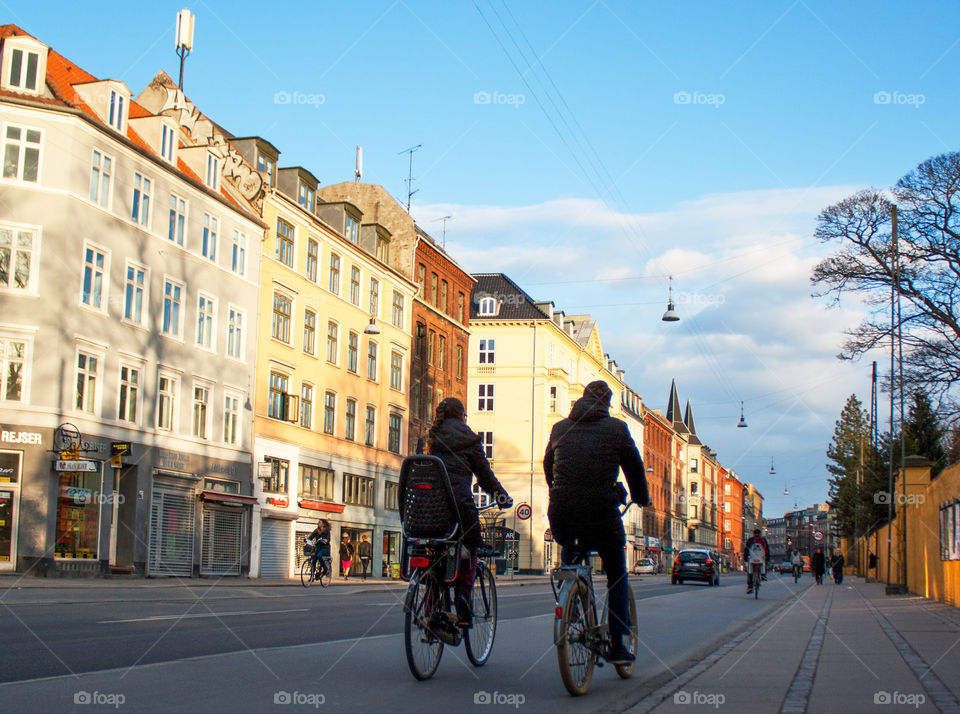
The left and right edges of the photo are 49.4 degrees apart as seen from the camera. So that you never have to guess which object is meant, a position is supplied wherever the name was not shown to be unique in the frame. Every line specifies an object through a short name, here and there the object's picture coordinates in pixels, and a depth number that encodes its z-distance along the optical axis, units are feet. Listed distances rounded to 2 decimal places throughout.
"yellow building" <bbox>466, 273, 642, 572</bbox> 230.68
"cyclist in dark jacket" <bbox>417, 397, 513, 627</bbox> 25.07
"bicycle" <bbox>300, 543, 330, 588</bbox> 100.32
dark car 138.62
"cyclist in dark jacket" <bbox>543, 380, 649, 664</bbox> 23.66
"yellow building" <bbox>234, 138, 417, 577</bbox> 125.90
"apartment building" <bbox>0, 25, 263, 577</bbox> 88.84
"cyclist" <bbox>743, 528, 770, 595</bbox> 94.89
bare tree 102.47
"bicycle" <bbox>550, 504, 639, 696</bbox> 21.97
